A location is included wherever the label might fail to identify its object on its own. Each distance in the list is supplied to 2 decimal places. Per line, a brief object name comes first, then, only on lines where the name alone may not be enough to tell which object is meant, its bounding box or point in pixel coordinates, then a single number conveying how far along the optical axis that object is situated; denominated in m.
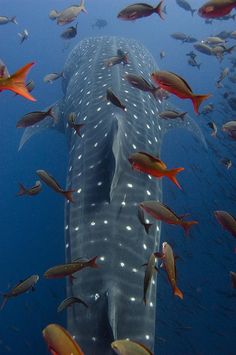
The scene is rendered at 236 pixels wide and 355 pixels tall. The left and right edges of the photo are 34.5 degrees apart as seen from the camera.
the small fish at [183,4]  11.83
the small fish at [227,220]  4.15
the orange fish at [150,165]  3.55
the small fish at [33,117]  5.01
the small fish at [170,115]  6.17
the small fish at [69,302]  4.25
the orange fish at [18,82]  2.13
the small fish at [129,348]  2.54
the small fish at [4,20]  9.16
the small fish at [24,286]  4.21
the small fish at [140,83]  5.41
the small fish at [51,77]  9.08
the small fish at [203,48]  8.38
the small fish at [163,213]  3.71
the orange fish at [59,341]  2.29
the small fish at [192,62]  8.99
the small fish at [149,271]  3.29
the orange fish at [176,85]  3.58
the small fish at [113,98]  5.14
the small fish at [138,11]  5.08
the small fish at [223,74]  7.96
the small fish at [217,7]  4.12
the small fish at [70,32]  7.38
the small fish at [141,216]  4.52
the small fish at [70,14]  6.77
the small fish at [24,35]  9.29
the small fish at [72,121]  5.25
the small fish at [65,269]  3.73
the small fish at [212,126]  6.45
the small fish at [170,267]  3.27
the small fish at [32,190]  5.30
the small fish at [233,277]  4.61
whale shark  4.30
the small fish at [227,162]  6.63
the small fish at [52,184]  4.56
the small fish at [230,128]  5.60
